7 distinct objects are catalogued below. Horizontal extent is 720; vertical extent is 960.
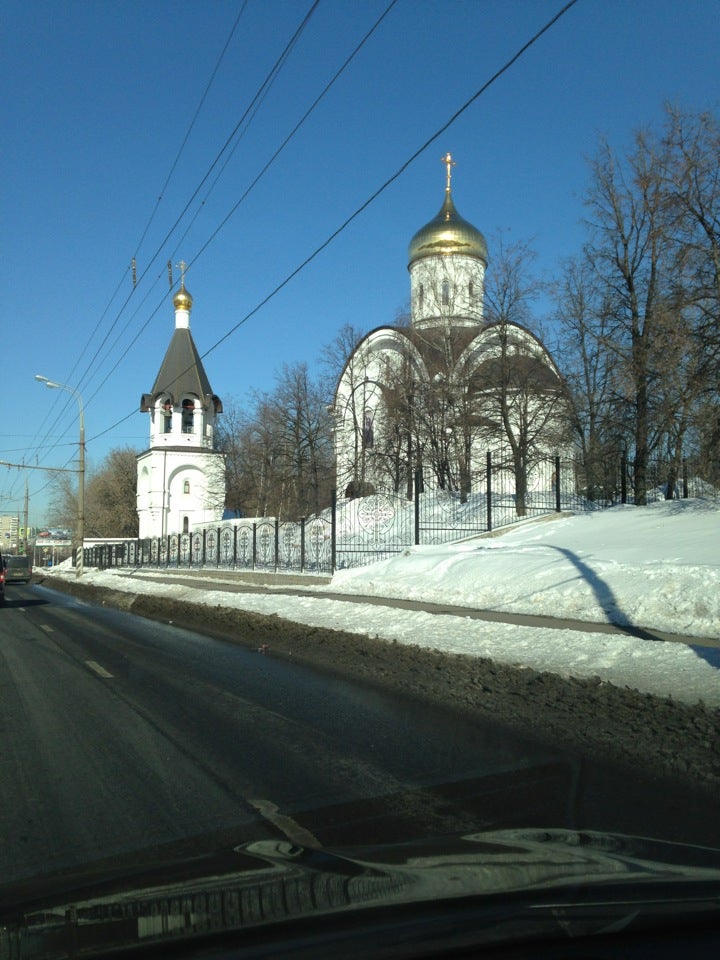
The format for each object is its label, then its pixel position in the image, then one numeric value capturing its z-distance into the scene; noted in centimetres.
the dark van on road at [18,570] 5741
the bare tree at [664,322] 2189
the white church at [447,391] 3212
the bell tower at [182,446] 6556
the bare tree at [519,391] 3150
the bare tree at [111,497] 9250
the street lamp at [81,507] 3976
